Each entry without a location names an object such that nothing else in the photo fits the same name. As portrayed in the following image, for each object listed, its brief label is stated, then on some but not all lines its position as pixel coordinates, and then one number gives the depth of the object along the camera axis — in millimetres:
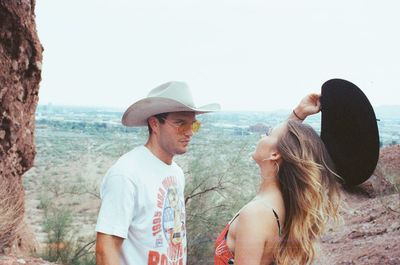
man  2629
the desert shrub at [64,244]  10359
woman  2408
